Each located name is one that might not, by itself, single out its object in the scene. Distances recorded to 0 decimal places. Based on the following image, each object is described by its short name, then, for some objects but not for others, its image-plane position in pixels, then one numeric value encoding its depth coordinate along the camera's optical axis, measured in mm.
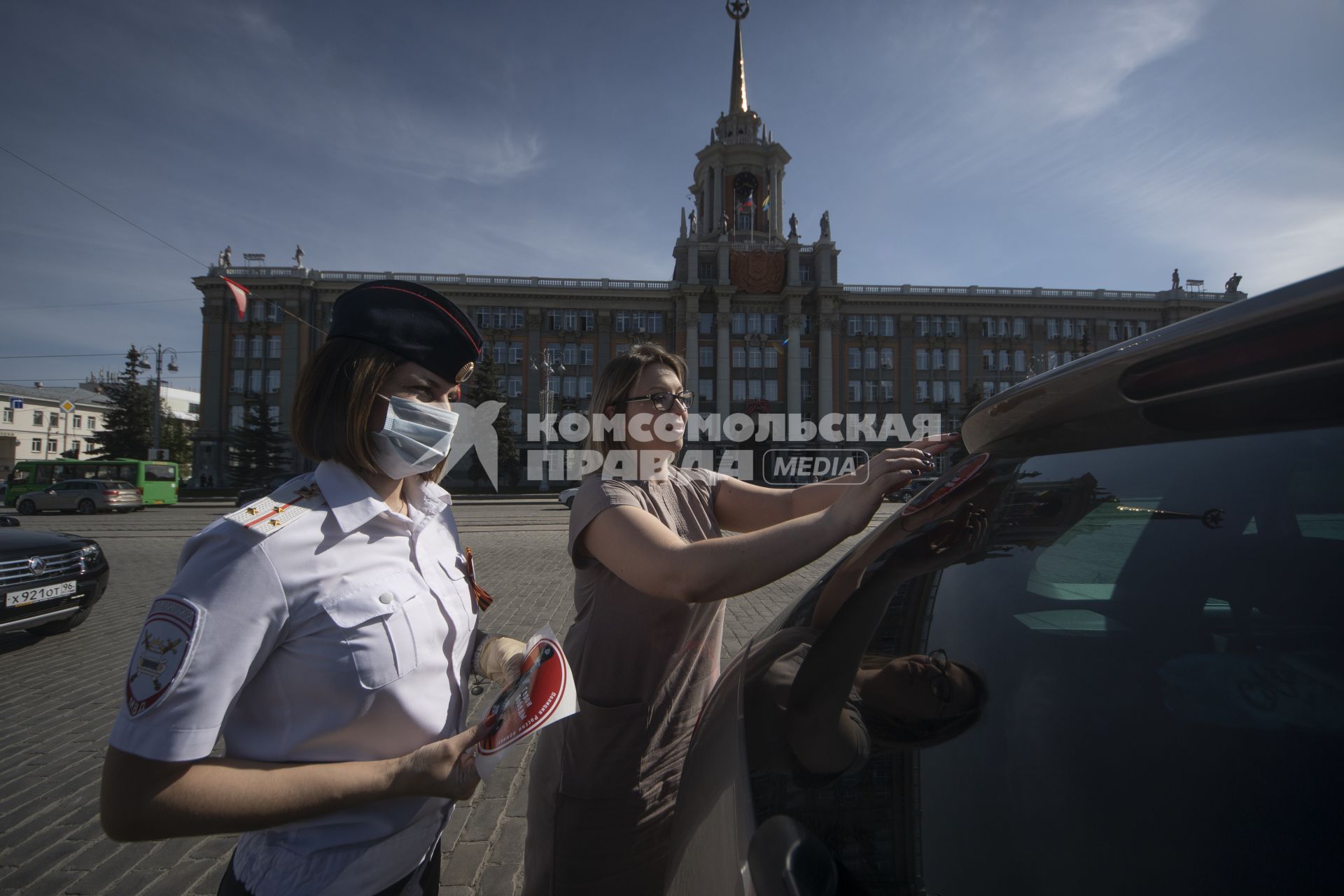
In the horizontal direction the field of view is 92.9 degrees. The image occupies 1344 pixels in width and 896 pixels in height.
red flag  23150
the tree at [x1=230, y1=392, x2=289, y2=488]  48938
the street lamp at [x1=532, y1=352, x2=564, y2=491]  39250
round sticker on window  1469
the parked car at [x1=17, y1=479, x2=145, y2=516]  27781
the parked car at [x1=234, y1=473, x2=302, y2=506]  18952
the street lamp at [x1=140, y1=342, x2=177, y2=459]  49153
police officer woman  1025
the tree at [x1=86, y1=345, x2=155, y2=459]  51531
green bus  30562
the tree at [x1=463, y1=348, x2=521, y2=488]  46281
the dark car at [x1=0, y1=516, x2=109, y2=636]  5816
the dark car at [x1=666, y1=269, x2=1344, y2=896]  745
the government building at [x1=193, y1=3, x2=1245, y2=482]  59656
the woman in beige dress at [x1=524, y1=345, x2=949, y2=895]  1502
